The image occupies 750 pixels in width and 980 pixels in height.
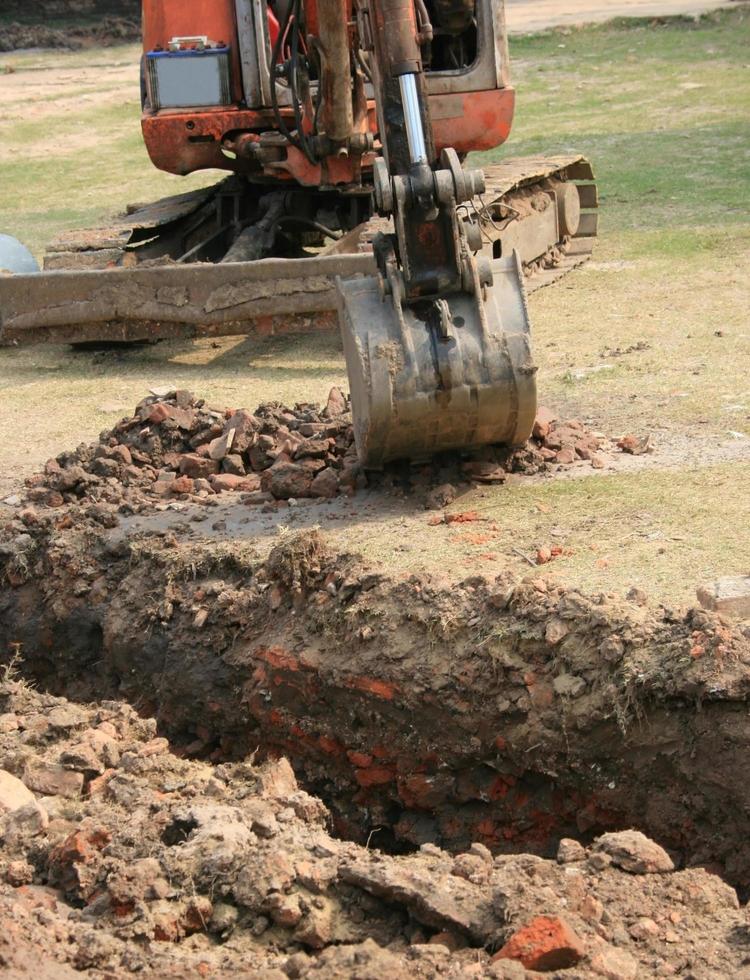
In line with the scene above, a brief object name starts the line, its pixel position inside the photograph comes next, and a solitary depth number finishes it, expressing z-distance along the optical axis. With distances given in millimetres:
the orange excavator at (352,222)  12664
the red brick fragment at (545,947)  7363
